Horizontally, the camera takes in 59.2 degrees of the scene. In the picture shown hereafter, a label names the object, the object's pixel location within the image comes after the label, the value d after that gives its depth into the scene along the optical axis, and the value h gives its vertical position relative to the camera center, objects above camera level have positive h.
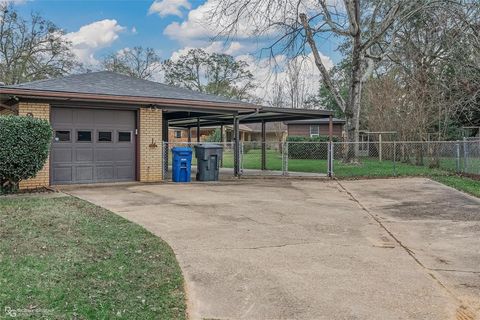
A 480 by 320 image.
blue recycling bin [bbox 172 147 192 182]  13.48 -0.44
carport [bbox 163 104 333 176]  14.65 +1.49
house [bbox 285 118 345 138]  32.41 +1.91
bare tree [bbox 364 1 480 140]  15.52 +3.64
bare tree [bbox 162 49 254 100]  45.00 +8.47
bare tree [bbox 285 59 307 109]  17.45 +3.42
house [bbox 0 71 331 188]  11.34 +0.97
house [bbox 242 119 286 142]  42.54 +2.27
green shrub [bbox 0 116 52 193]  9.32 +0.09
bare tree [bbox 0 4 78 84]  29.59 +7.41
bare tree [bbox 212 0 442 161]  14.82 +5.07
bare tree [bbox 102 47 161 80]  43.53 +9.55
